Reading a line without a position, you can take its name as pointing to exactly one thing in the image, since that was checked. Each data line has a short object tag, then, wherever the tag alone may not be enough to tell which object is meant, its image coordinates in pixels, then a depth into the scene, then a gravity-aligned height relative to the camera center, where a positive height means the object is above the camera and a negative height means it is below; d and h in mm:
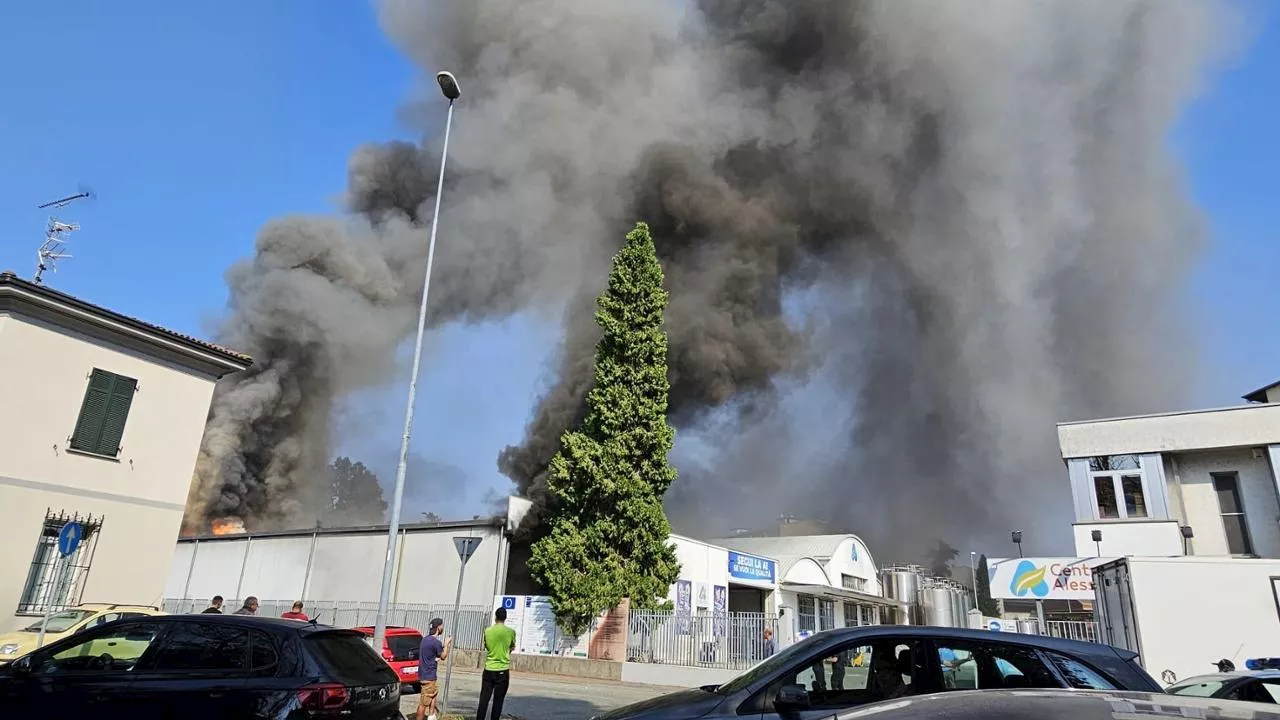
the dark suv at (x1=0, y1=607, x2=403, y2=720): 5133 -693
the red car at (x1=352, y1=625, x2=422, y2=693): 12469 -1100
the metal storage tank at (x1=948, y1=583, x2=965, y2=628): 46750 +479
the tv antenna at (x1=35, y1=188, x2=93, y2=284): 20375 +9049
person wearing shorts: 9008 -1025
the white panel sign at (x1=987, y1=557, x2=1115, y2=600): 18609 +1023
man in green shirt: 8219 -796
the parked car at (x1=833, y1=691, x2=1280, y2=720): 1498 -195
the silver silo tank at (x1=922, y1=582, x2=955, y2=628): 45406 +404
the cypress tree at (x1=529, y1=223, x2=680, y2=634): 19156 +3221
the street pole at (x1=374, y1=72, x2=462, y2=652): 11469 +2787
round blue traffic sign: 8961 +446
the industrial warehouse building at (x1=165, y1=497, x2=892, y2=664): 21047 +524
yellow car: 10062 -728
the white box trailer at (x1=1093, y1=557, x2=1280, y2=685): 10883 +211
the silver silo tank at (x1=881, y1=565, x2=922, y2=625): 43875 +1195
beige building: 12180 +2327
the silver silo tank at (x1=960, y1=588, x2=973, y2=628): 48281 +679
